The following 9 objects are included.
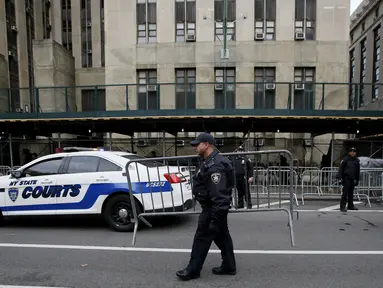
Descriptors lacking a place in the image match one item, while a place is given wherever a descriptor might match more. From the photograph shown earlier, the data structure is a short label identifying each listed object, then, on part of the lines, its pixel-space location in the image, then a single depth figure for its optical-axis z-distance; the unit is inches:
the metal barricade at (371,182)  331.6
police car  208.2
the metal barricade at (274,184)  332.8
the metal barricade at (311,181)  362.0
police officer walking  123.8
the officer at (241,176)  260.7
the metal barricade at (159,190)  205.2
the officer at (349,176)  284.4
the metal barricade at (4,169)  420.5
